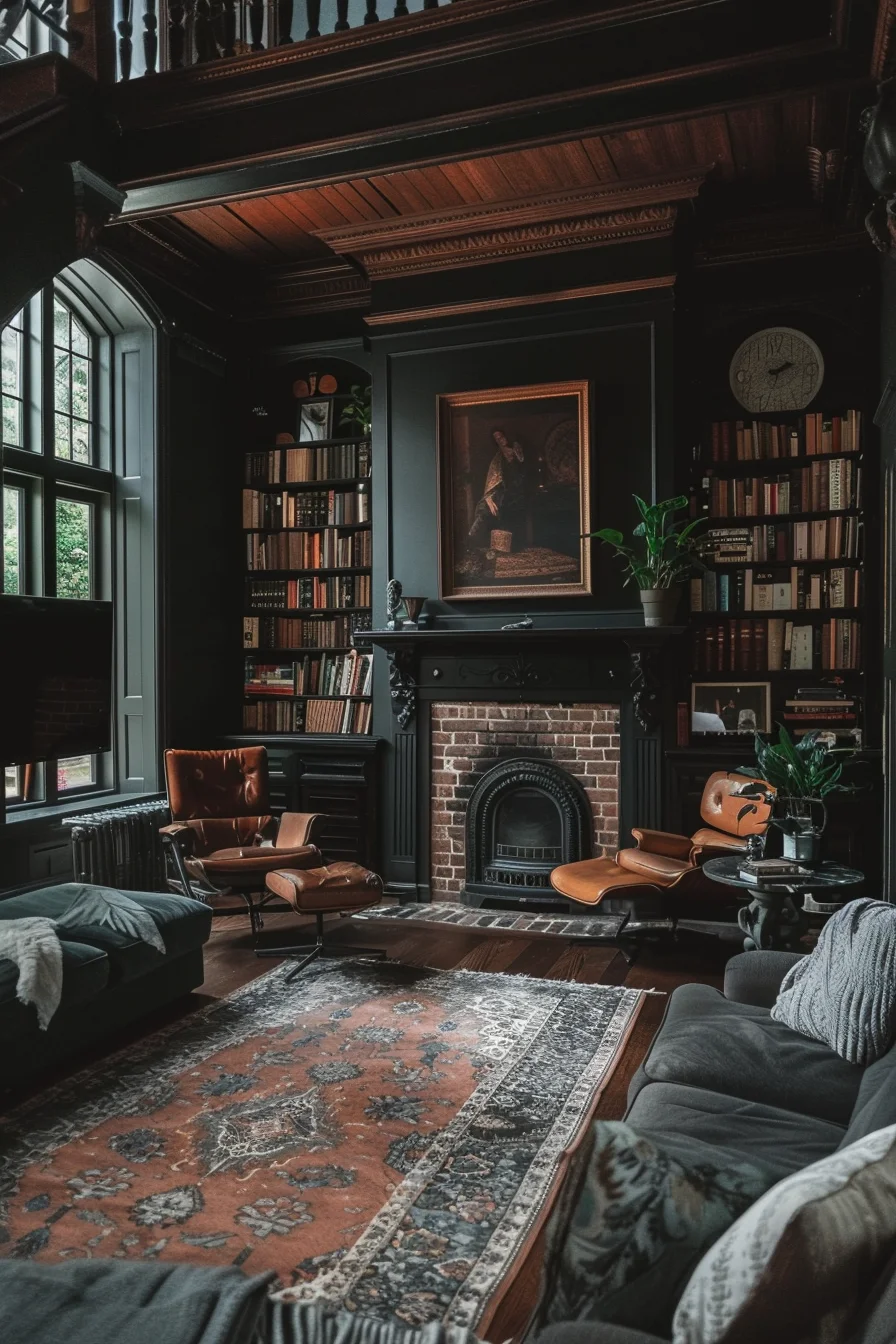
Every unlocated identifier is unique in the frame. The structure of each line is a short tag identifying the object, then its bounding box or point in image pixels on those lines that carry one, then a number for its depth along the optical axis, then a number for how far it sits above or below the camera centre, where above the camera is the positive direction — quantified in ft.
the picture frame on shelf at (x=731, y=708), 19.27 -0.70
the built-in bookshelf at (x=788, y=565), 18.84 +2.04
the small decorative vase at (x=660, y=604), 18.15 +1.21
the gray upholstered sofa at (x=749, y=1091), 6.36 -3.10
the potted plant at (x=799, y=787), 13.19 -1.54
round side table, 12.46 -2.95
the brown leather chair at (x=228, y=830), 16.15 -2.75
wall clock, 19.22 +5.77
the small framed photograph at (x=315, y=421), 22.39 +5.58
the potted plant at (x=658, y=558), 18.02 +2.07
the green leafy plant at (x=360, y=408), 21.86 +5.71
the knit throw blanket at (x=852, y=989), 7.41 -2.48
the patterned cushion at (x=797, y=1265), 3.69 -2.23
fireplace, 19.13 -2.40
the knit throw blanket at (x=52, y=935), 10.45 -3.03
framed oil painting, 19.36 +3.50
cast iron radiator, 15.10 -2.70
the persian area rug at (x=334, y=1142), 7.66 -4.43
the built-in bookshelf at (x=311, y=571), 21.89 +2.24
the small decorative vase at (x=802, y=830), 13.14 -2.09
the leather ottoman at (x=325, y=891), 14.70 -3.23
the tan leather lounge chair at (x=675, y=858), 15.39 -3.01
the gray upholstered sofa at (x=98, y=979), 10.43 -3.58
